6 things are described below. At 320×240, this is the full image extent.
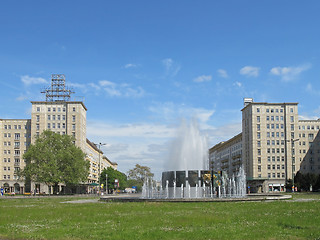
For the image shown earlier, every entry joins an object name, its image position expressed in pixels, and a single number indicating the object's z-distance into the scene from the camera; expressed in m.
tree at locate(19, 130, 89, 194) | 87.19
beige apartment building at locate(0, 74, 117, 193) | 121.81
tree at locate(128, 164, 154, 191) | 179.38
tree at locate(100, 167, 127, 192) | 146.75
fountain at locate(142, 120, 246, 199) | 42.34
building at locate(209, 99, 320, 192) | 126.81
